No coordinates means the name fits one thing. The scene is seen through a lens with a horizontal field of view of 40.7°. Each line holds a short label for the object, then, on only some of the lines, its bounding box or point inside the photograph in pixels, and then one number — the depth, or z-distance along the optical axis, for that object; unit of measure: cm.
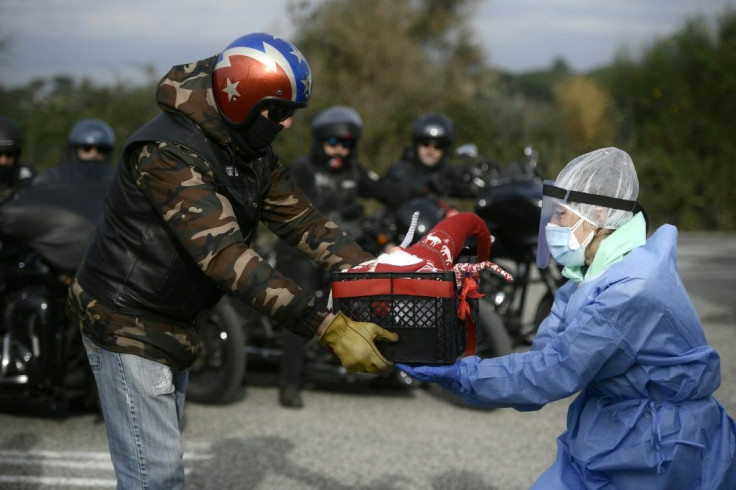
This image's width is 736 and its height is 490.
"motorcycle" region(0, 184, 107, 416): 577
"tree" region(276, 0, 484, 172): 1929
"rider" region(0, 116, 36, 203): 745
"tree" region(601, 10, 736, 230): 2038
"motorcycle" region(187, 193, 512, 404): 664
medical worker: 304
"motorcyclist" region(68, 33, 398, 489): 327
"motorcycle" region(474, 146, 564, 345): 730
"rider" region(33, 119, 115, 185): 732
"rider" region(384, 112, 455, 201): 806
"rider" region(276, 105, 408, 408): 759
